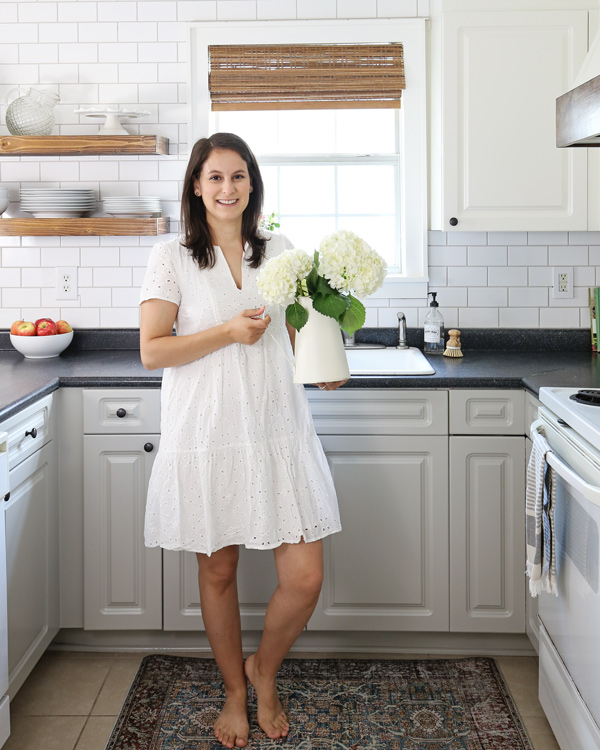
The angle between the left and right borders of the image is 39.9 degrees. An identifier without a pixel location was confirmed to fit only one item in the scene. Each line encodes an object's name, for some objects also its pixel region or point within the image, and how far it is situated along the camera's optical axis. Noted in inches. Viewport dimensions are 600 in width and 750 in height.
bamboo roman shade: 130.6
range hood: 74.8
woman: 87.6
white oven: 74.5
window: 130.9
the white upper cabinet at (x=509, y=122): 117.8
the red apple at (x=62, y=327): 129.1
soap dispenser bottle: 129.4
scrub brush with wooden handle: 125.9
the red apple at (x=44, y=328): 127.0
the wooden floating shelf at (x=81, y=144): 124.9
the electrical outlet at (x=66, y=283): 135.9
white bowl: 125.9
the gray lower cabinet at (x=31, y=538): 95.3
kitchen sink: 126.3
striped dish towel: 84.4
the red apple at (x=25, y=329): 126.3
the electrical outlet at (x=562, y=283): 134.3
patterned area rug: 94.7
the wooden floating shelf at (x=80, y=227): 126.3
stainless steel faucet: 132.1
